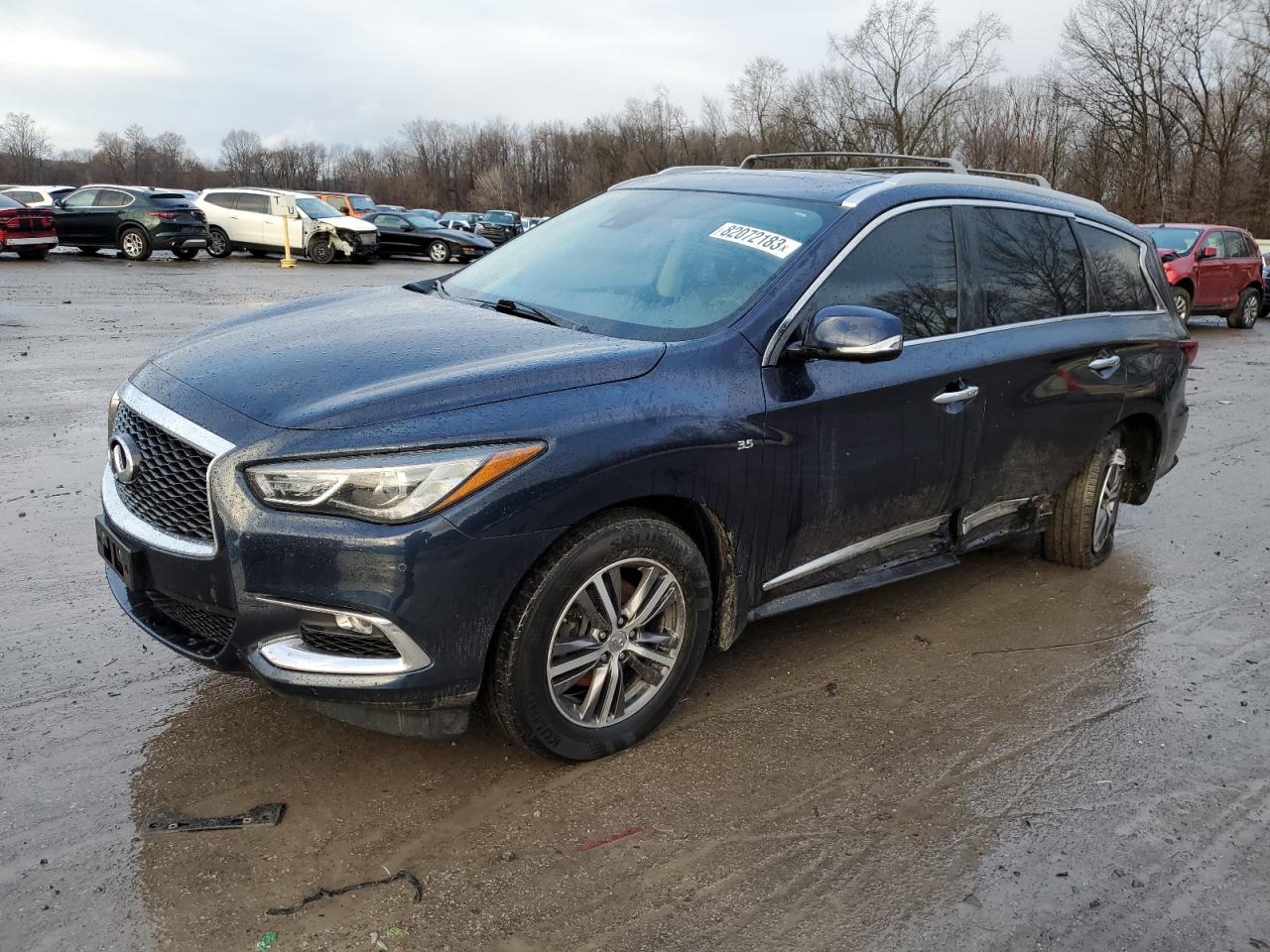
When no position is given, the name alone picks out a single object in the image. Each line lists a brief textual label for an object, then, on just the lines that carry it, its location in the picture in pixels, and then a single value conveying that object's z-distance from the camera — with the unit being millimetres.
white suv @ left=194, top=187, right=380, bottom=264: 27609
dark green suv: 24922
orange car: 38188
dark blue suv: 2838
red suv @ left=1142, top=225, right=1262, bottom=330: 18422
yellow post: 26138
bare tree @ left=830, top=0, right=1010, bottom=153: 51938
